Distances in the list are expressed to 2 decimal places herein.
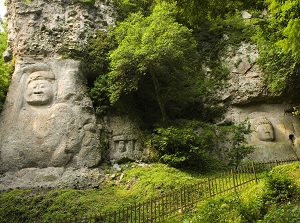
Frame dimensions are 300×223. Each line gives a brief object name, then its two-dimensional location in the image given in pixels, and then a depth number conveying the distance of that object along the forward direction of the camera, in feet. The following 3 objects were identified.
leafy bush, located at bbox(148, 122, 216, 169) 48.11
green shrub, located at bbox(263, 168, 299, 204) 28.07
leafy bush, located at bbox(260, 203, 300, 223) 21.57
